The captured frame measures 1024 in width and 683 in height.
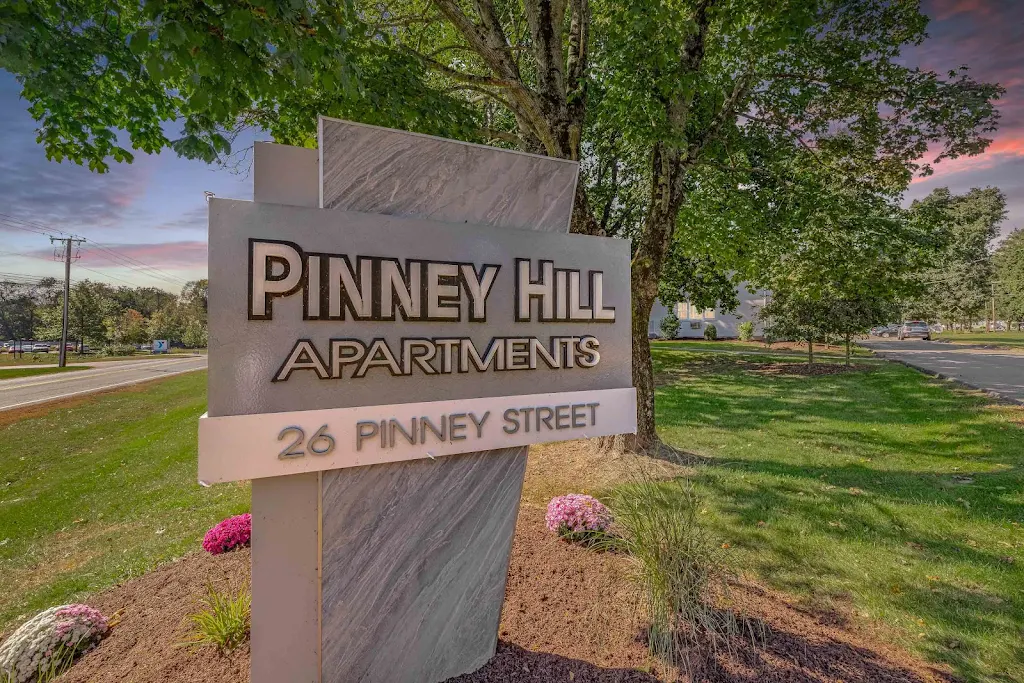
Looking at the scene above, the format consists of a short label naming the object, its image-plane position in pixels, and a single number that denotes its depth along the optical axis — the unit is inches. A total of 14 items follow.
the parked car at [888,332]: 2121.8
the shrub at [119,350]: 1932.3
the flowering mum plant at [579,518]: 176.6
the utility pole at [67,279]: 1170.6
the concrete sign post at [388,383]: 97.9
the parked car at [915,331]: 1665.8
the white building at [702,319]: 1487.5
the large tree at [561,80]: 141.1
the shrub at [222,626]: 118.5
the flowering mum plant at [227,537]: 169.5
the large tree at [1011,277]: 1457.9
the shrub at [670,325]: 1438.2
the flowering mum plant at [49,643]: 113.5
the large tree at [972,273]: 1621.6
